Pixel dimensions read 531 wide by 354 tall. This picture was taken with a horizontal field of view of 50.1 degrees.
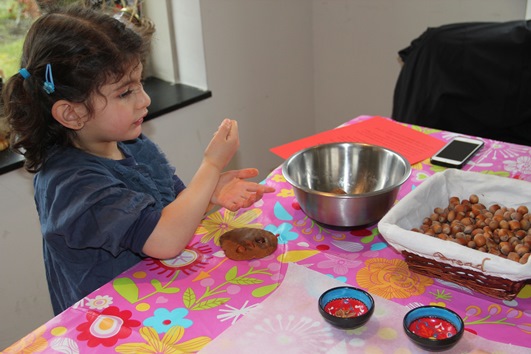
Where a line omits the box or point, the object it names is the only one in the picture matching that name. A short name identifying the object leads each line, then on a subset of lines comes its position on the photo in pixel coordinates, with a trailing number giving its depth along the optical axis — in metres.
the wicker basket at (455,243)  0.81
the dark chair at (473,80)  1.67
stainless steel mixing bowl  1.05
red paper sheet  1.31
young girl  0.94
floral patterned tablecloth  0.81
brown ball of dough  0.99
